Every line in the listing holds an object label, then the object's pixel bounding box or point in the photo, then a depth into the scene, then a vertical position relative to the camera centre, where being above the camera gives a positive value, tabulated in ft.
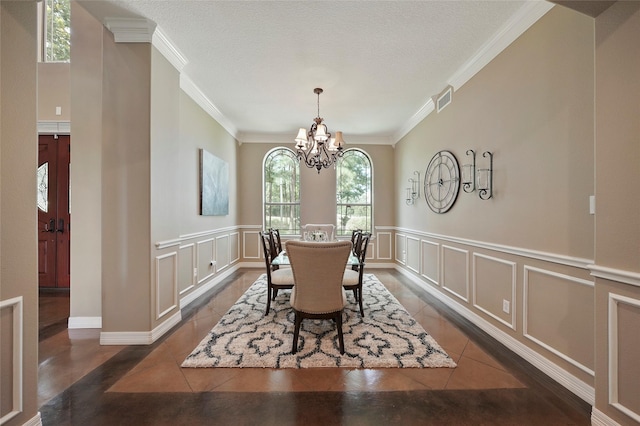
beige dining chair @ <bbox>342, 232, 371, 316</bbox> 9.54 -2.44
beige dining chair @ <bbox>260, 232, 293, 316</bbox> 9.77 -2.49
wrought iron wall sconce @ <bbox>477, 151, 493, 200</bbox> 8.54 +1.04
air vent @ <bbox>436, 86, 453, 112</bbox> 11.13 +4.99
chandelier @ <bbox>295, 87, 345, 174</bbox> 10.82 +3.07
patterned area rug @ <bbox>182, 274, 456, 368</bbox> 6.84 -3.89
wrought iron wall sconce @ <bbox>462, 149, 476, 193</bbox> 9.38 +1.36
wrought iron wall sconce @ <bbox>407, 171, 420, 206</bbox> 14.76 +1.23
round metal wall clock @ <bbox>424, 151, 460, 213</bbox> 10.72 +1.37
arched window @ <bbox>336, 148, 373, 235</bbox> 19.63 +1.43
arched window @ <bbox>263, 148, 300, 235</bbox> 19.47 +1.49
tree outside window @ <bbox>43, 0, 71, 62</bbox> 12.89 +8.90
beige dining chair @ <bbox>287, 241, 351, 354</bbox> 6.77 -1.82
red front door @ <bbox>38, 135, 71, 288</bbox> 12.57 +0.00
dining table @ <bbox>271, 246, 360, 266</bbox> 9.67 -1.85
